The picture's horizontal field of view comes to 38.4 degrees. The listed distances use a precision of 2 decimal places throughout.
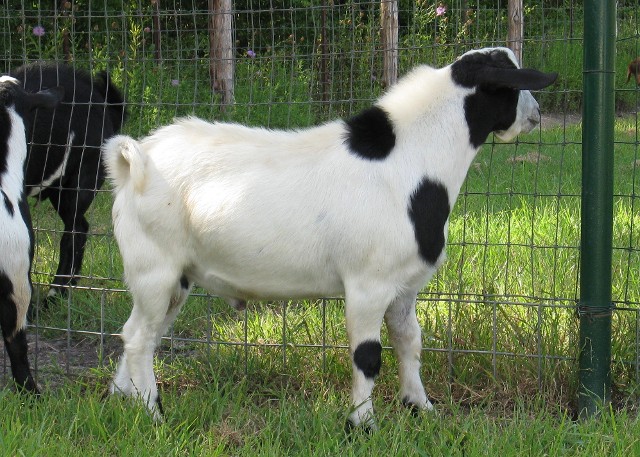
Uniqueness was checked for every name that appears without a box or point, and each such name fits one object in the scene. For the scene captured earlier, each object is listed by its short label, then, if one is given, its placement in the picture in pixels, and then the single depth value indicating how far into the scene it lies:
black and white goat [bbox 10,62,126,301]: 5.70
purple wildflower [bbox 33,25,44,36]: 4.82
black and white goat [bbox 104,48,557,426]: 3.54
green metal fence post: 3.67
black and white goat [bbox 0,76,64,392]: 3.92
